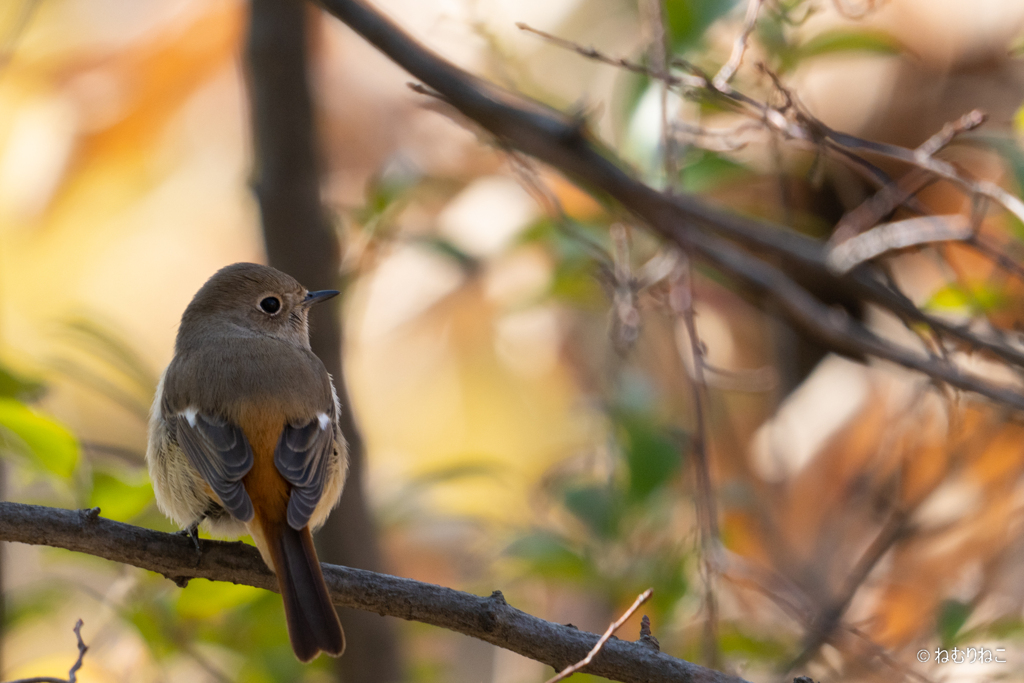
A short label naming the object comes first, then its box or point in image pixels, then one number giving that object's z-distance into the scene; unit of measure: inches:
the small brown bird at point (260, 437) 183.5
